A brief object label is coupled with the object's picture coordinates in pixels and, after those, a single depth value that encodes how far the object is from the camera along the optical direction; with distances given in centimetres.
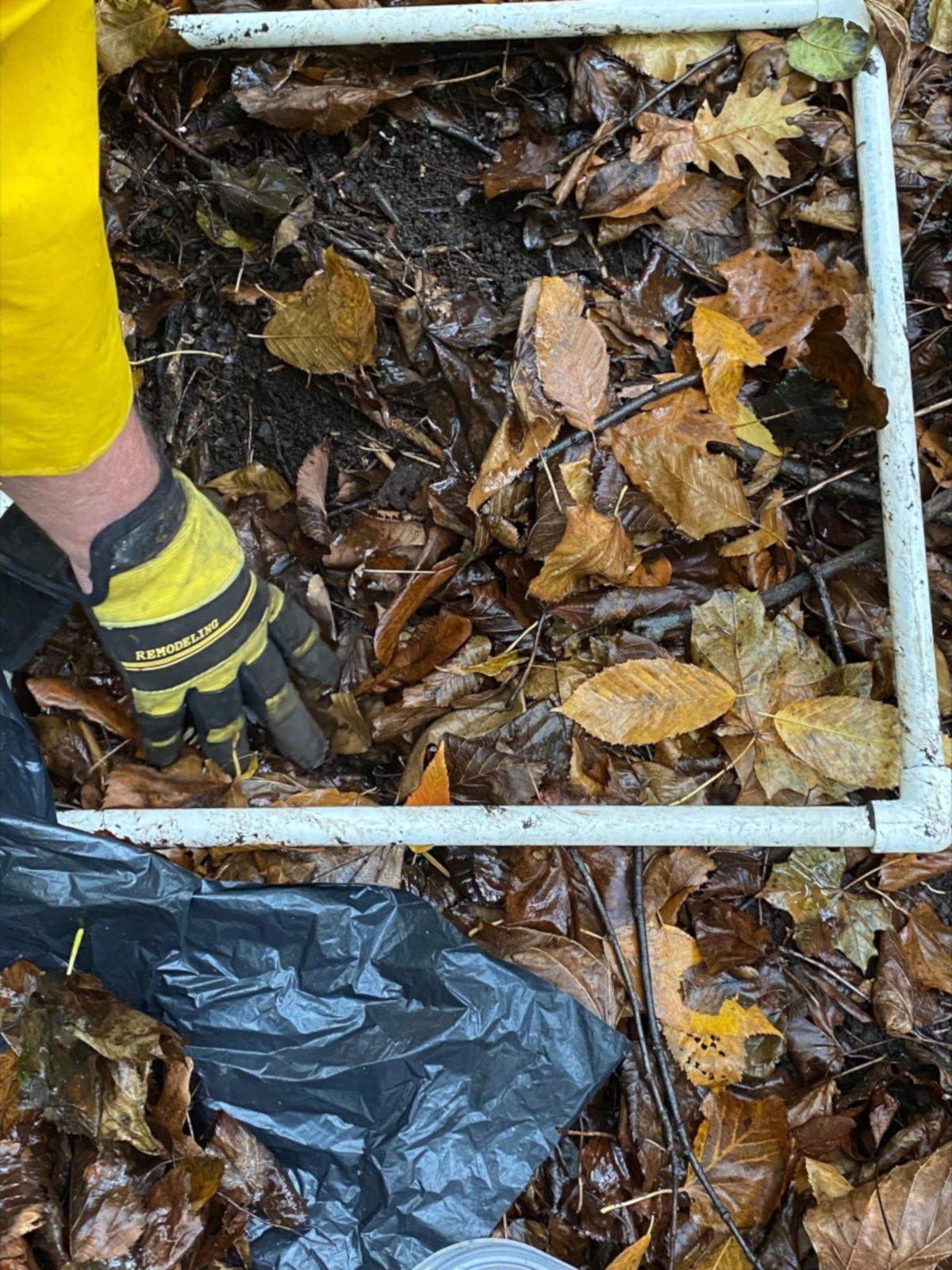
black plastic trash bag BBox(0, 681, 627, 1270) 60
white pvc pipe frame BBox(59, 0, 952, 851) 62
